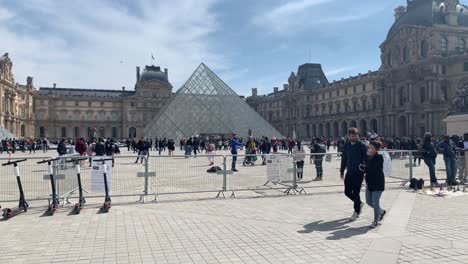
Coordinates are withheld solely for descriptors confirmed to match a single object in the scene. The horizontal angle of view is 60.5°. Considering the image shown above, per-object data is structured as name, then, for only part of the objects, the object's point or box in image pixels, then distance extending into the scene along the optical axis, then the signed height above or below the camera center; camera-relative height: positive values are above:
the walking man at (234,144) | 16.08 -0.12
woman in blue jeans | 5.73 -0.53
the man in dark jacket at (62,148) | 15.75 -0.25
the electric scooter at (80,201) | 6.68 -1.07
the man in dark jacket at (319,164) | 10.35 -0.61
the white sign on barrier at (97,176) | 7.48 -0.64
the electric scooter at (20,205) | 6.69 -1.09
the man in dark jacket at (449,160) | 9.79 -0.49
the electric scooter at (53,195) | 6.61 -0.91
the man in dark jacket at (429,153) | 9.83 -0.32
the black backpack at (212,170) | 9.72 -0.71
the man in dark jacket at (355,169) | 6.07 -0.43
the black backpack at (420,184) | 9.15 -1.01
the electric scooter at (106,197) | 6.89 -0.97
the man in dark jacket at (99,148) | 15.98 -0.26
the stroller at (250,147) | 15.88 -0.24
